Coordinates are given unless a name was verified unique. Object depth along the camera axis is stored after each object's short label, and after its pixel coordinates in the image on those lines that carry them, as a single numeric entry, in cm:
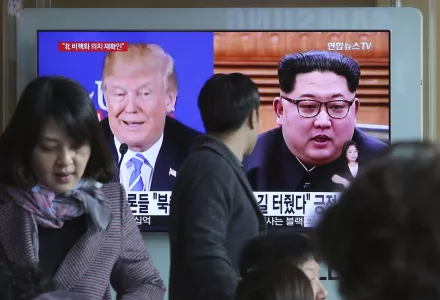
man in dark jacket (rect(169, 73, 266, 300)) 401
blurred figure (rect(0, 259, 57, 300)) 256
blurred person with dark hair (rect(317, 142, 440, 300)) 153
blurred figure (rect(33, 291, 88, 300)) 231
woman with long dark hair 367
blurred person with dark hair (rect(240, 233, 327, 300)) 372
